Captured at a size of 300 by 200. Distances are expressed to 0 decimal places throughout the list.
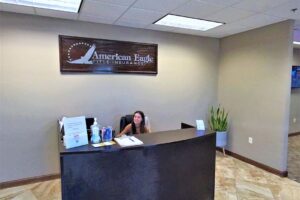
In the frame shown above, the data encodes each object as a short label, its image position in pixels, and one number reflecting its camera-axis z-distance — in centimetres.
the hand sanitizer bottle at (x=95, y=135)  209
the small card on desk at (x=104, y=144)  201
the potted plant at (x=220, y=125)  446
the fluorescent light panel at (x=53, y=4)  276
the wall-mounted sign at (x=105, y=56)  348
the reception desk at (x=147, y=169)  186
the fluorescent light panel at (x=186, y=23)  343
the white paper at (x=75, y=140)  189
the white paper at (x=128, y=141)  207
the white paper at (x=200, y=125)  269
